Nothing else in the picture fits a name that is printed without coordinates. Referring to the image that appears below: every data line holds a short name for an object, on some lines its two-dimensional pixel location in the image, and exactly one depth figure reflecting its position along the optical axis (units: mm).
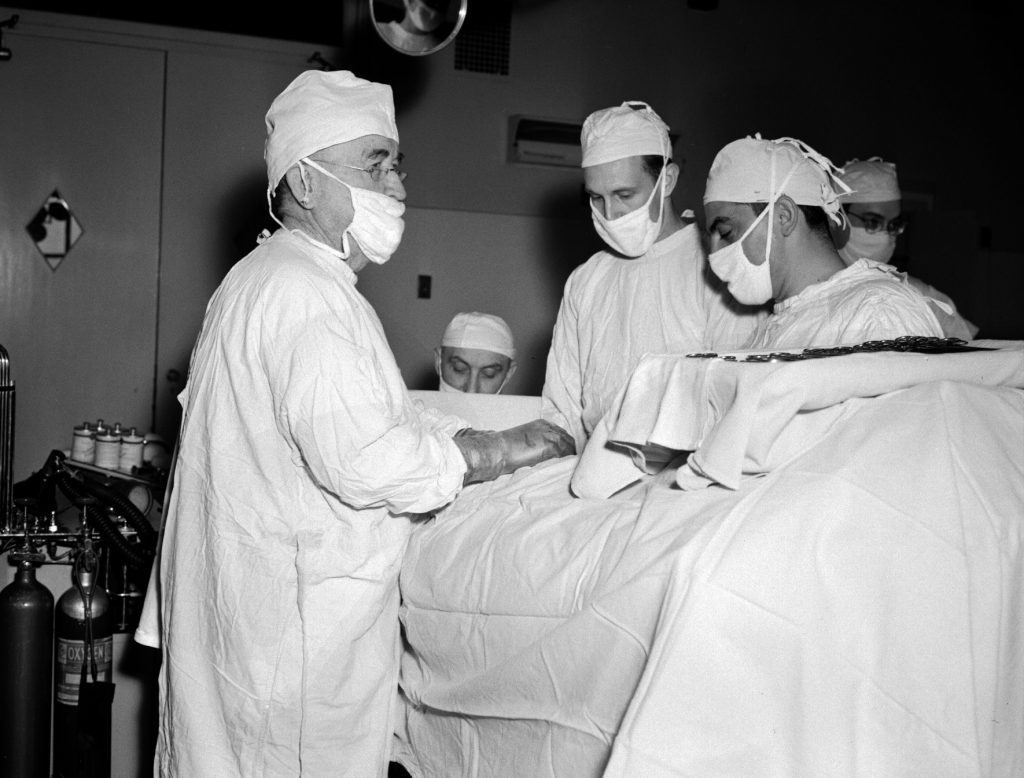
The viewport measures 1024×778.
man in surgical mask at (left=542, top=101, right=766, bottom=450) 2809
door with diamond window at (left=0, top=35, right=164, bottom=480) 5082
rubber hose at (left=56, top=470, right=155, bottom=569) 2803
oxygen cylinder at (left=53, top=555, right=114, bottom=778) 2576
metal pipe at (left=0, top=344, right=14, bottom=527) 2750
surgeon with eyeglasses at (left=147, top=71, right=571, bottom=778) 1900
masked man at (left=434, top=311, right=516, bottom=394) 3861
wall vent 5414
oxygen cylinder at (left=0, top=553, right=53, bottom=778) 2617
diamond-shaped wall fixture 5129
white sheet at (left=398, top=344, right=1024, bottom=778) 1419
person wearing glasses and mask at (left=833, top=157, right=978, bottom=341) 3740
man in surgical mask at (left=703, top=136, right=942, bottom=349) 2256
